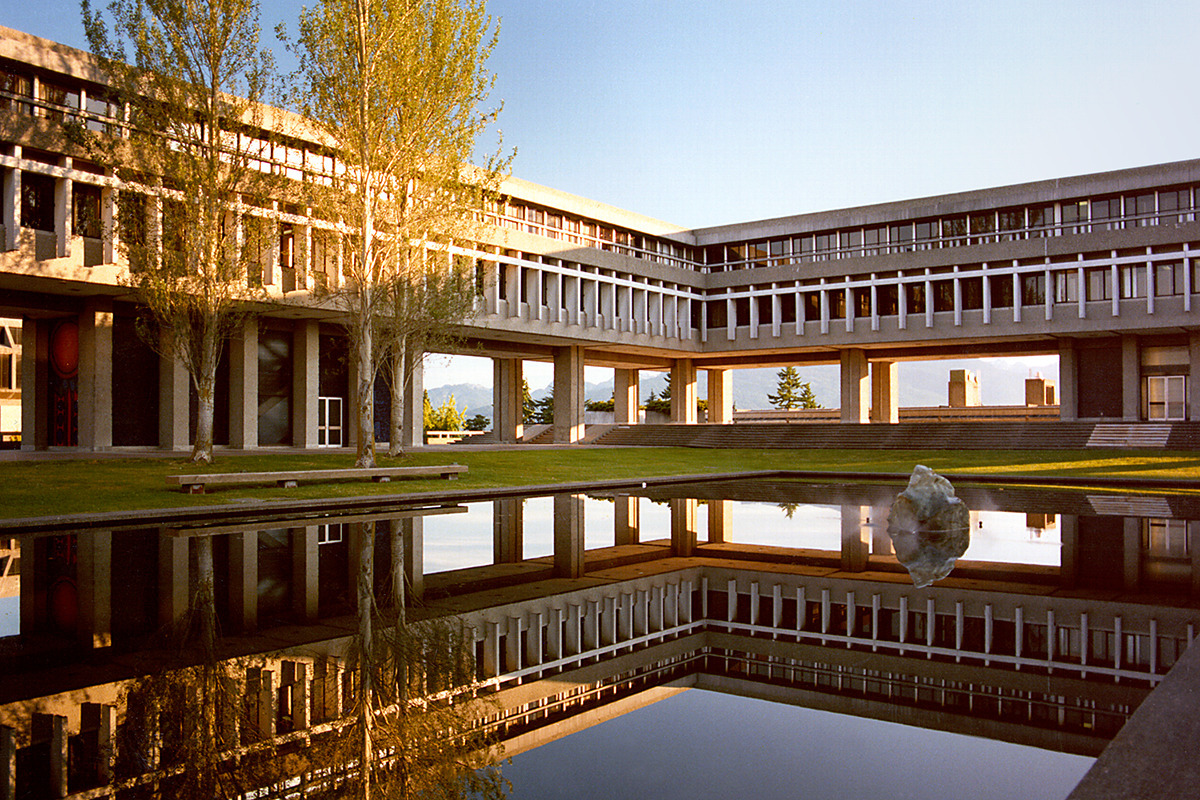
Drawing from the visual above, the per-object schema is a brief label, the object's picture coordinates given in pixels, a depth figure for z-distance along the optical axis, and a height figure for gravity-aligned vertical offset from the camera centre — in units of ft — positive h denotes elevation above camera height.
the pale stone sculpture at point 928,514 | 44.88 -5.37
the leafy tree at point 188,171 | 80.23 +21.55
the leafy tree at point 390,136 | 80.33 +24.78
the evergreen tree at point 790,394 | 311.06 +4.70
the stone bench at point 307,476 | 59.16 -4.81
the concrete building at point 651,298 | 96.89 +17.34
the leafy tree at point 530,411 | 301.84 -0.76
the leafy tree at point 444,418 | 284.20 -2.86
